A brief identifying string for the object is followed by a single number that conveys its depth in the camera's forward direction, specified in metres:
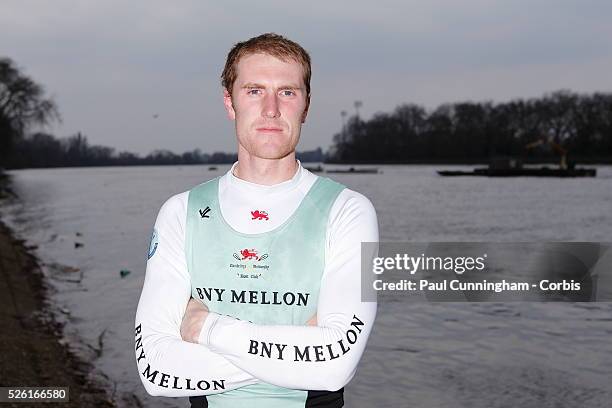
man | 2.63
